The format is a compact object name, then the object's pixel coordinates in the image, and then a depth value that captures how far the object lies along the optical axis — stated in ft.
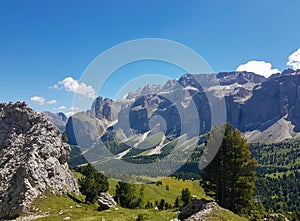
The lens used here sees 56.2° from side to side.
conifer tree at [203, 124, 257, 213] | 154.30
